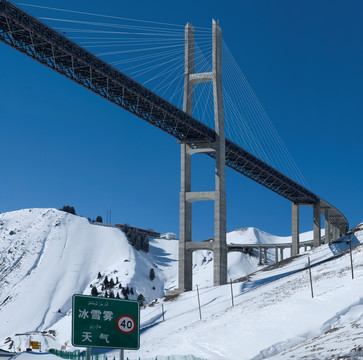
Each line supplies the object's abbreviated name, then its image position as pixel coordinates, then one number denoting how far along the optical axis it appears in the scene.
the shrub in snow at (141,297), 133.35
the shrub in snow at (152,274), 157.94
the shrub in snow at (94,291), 130.88
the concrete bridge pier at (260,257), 152.57
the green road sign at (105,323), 14.39
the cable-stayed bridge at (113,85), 57.16
